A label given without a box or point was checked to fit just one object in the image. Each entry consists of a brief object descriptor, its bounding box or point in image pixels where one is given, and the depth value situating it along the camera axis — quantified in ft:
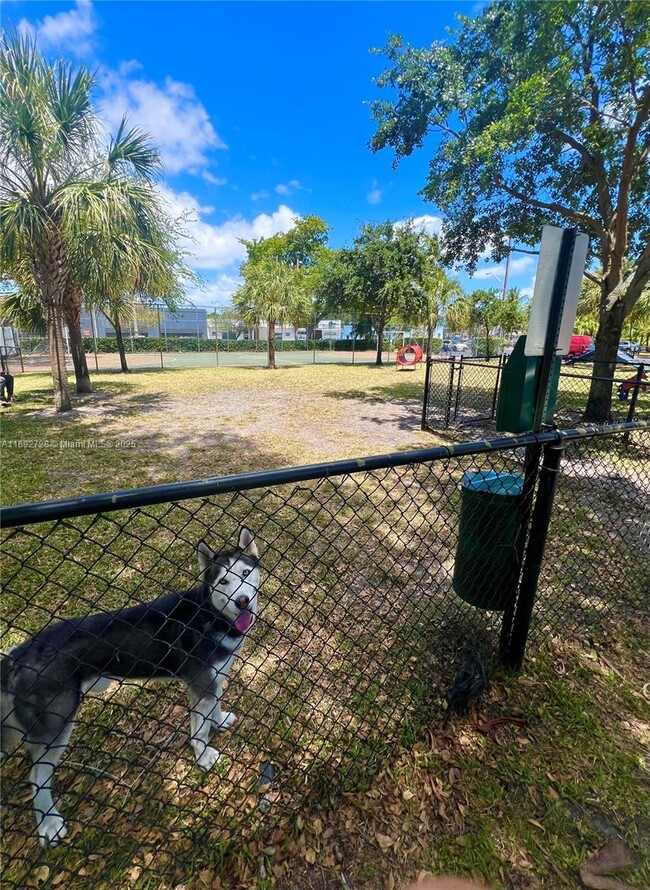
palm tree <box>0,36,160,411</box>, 20.43
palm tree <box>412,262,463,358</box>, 60.44
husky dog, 4.23
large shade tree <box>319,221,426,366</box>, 58.80
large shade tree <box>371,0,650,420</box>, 19.17
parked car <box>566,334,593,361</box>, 99.21
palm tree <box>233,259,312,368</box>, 55.06
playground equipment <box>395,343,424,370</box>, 58.39
